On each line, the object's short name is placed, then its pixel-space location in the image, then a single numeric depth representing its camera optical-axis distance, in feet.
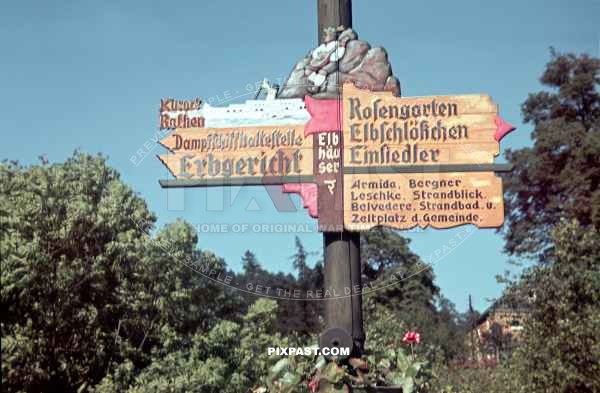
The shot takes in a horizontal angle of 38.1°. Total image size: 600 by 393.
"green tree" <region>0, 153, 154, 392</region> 28.14
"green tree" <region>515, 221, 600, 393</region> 35.86
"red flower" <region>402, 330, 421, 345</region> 32.22
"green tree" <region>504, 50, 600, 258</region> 86.33
